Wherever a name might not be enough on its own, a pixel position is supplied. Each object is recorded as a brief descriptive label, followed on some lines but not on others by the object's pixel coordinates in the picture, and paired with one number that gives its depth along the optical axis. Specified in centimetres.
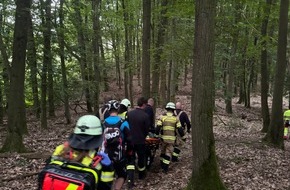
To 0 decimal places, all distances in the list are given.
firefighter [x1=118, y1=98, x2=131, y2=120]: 646
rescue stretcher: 759
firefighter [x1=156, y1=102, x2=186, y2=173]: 783
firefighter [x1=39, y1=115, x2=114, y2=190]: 248
